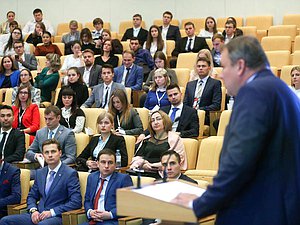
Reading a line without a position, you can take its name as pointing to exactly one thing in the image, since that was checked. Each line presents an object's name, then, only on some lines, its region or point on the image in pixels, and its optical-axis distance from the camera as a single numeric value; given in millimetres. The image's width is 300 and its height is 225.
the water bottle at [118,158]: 6852
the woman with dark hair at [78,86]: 8930
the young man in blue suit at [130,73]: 9279
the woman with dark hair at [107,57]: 10133
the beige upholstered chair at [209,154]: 6438
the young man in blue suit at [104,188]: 5895
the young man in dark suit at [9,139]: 7359
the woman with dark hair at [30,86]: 8976
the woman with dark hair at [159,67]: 9000
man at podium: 2463
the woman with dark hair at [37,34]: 11961
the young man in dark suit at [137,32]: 11531
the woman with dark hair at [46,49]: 11344
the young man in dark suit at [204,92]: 7980
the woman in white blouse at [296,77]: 7602
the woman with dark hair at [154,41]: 10422
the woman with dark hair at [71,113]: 7910
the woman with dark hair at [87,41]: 11078
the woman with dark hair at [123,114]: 7598
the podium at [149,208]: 2560
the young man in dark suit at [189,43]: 10352
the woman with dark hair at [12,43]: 11023
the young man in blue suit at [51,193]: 6148
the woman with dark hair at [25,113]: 8219
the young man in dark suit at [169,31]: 11375
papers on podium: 2633
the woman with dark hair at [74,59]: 10305
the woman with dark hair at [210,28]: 10898
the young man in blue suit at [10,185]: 6509
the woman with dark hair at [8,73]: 9680
